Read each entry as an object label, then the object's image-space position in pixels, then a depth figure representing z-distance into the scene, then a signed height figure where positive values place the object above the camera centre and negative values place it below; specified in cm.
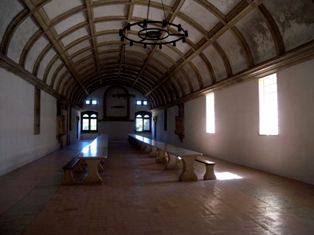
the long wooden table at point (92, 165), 727 -103
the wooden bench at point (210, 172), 796 -128
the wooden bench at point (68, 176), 721 -128
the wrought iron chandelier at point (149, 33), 775 +383
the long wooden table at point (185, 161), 778 -104
